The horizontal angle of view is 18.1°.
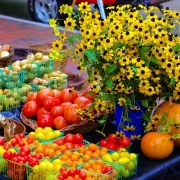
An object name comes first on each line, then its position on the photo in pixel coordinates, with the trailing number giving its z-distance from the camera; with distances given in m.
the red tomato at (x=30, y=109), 3.87
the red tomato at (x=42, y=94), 3.92
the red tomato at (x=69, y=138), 3.28
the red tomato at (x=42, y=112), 3.80
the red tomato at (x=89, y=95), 3.46
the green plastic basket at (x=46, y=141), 3.32
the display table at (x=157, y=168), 3.07
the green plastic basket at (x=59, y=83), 4.90
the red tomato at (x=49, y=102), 3.83
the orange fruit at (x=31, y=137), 3.34
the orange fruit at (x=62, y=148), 3.18
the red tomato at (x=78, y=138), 3.30
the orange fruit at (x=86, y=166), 2.96
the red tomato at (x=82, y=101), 3.71
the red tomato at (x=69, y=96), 3.89
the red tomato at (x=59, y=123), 3.68
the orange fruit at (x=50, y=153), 3.14
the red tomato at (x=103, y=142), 3.26
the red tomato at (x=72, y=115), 3.65
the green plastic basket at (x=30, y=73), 4.99
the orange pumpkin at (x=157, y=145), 3.18
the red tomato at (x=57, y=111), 3.76
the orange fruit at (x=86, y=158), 3.06
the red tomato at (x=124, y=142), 3.24
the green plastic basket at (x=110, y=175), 2.86
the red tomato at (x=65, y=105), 3.78
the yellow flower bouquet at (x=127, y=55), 3.10
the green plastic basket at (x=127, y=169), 2.98
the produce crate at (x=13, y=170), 3.01
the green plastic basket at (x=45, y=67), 5.20
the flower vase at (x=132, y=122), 3.34
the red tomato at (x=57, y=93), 3.97
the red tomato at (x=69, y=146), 3.21
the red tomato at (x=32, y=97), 4.07
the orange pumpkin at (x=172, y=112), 3.25
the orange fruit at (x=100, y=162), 2.99
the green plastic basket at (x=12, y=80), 4.76
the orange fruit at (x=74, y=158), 3.06
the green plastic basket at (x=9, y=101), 4.38
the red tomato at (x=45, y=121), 3.70
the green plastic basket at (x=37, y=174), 2.88
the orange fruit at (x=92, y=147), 3.18
